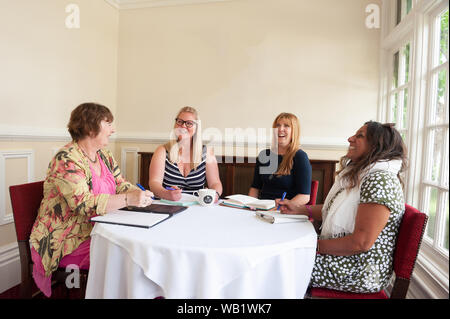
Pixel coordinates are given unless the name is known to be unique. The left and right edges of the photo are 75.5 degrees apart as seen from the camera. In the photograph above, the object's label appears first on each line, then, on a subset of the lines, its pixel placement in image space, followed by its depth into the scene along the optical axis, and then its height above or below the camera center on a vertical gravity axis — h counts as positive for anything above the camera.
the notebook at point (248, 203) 1.55 -0.34
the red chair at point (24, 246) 1.40 -0.54
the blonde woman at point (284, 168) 2.02 -0.18
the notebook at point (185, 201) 1.55 -0.35
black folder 1.32 -0.33
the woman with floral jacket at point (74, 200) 1.30 -0.29
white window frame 1.64 +0.14
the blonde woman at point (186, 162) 2.10 -0.17
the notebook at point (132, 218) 1.14 -0.34
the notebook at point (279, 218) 1.26 -0.34
